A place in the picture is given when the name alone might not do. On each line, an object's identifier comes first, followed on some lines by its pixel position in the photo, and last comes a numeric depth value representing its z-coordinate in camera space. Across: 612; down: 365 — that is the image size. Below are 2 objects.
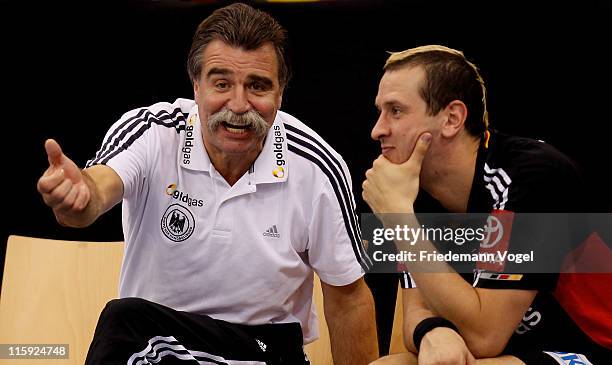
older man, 4.30
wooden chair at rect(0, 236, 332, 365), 5.09
